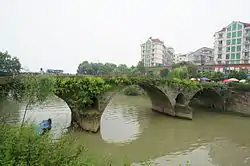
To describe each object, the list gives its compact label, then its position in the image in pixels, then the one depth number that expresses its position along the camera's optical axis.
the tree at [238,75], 33.19
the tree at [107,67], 60.12
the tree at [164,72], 45.10
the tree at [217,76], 33.97
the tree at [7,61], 31.71
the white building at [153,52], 68.77
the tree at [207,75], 35.86
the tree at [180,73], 34.06
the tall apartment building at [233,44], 47.00
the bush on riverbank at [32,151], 3.95
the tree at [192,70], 40.67
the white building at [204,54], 71.00
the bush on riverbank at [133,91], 37.41
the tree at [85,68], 59.82
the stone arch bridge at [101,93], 13.01
